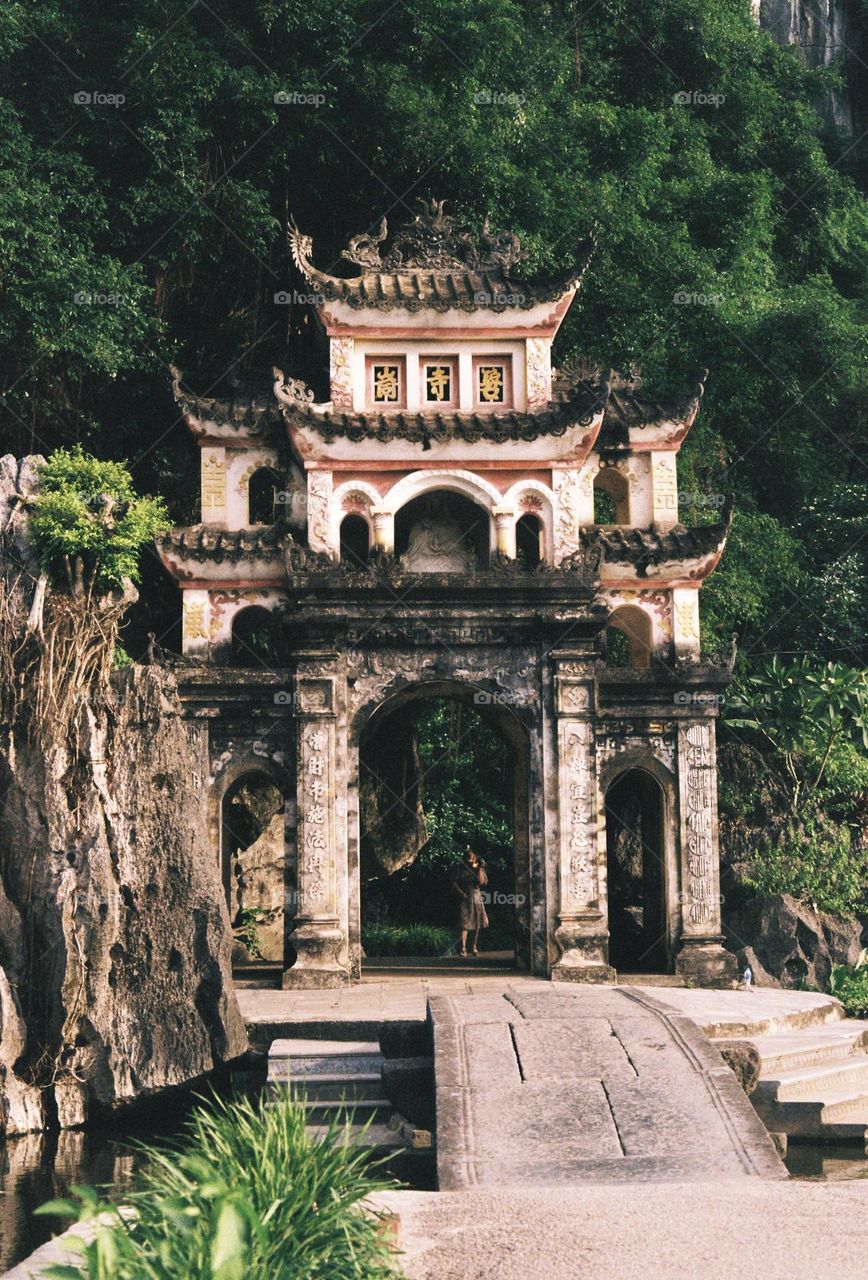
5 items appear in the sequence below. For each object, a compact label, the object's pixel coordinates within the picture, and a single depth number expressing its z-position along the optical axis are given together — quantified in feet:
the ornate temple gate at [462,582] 66.18
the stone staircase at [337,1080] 43.75
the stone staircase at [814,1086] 46.47
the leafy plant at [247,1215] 20.24
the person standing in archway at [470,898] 78.59
